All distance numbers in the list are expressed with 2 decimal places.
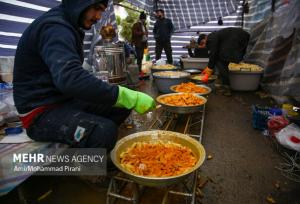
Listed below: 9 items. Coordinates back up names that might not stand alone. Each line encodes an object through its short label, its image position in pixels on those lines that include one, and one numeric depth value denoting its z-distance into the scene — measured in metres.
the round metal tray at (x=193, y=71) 6.22
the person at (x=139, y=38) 8.23
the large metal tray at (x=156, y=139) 1.55
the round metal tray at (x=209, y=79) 5.02
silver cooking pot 4.55
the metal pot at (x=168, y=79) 4.94
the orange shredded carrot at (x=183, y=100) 3.30
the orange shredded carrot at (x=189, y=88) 4.07
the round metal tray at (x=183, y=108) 3.13
